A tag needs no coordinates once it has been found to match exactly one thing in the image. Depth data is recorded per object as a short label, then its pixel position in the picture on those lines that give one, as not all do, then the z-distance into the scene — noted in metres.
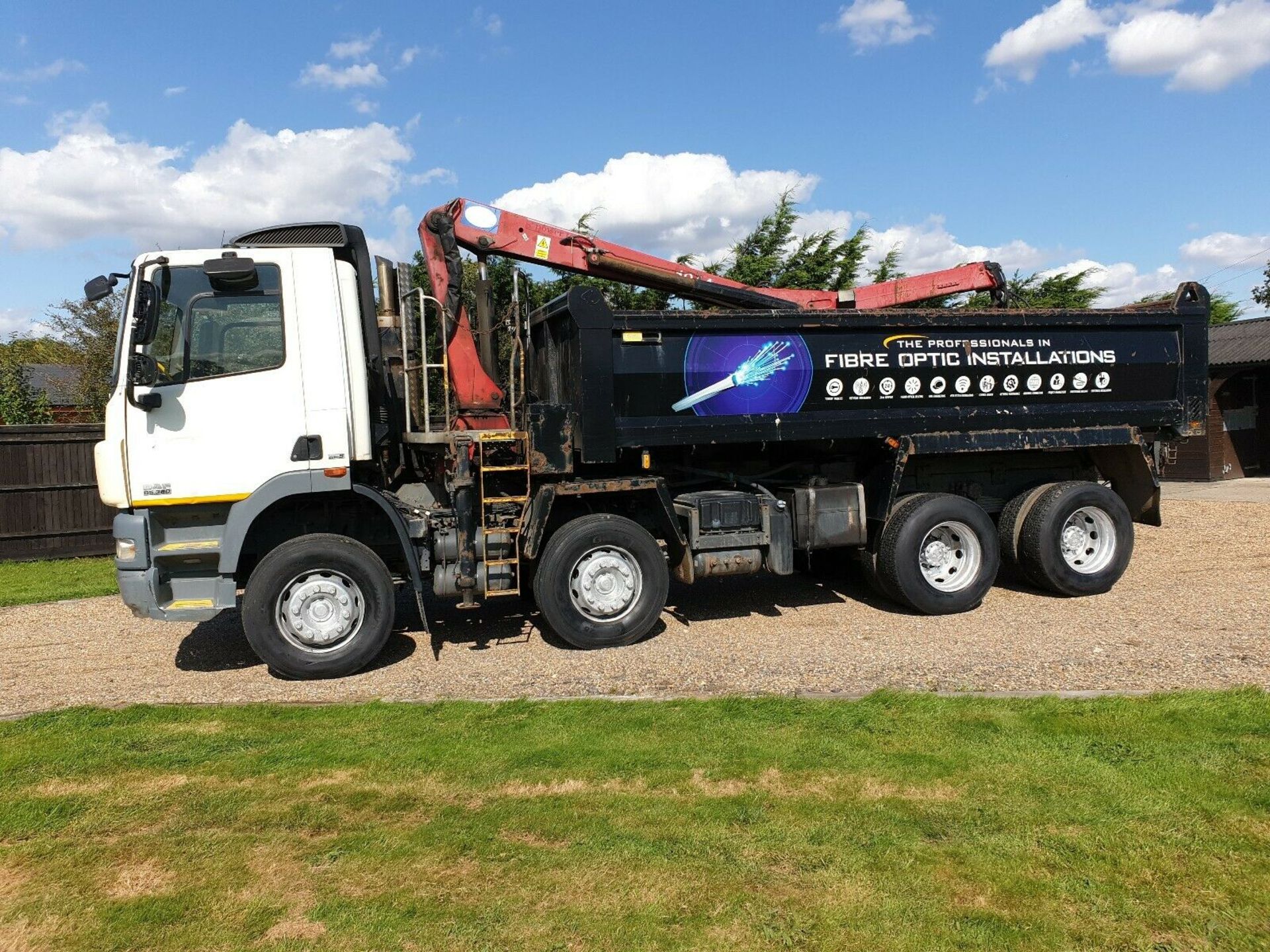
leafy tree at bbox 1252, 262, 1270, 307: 36.38
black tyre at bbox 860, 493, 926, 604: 8.00
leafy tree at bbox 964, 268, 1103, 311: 18.00
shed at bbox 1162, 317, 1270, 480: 18.75
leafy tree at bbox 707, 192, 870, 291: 17.22
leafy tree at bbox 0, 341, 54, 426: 16.25
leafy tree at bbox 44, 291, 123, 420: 18.38
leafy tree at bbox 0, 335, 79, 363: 22.45
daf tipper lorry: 6.50
